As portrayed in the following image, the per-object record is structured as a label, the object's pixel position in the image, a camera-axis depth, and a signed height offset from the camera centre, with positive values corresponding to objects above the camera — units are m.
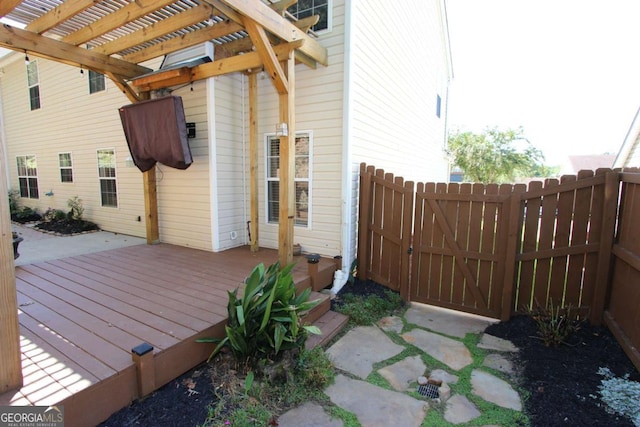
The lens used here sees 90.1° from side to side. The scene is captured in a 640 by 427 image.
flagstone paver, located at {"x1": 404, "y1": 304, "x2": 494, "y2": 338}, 3.69 -1.79
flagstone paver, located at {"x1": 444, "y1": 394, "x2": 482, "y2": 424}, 2.27 -1.73
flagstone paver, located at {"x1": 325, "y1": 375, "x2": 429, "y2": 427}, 2.25 -1.73
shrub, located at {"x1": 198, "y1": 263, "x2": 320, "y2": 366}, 2.56 -1.23
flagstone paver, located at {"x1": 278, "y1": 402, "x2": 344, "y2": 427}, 2.18 -1.71
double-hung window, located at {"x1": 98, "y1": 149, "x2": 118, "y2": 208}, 7.20 -0.18
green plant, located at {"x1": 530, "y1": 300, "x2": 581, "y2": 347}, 3.17 -1.53
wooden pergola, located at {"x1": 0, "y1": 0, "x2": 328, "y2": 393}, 3.52 +1.67
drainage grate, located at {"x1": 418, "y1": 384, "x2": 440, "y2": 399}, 2.53 -1.74
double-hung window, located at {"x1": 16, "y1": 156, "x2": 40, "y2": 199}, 9.66 -0.26
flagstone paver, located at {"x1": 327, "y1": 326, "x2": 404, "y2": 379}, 2.92 -1.76
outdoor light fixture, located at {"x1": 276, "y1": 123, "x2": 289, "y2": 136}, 3.91 +0.52
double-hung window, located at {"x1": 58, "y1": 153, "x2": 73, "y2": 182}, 8.32 +0.06
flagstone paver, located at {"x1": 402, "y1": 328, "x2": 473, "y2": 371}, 3.03 -1.76
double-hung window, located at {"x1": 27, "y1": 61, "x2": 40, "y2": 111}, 9.09 +2.39
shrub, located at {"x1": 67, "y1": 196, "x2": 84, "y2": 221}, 8.09 -1.01
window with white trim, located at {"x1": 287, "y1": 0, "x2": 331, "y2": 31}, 4.63 +2.44
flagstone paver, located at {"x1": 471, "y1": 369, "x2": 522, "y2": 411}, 2.44 -1.73
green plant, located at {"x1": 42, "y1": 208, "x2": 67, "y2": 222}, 8.31 -1.24
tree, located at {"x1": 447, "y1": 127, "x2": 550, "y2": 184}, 20.64 +1.42
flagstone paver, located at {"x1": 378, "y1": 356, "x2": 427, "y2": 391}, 2.68 -1.75
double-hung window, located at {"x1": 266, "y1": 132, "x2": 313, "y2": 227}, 5.03 -0.09
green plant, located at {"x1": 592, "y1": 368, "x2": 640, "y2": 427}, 2.21 -1.61
